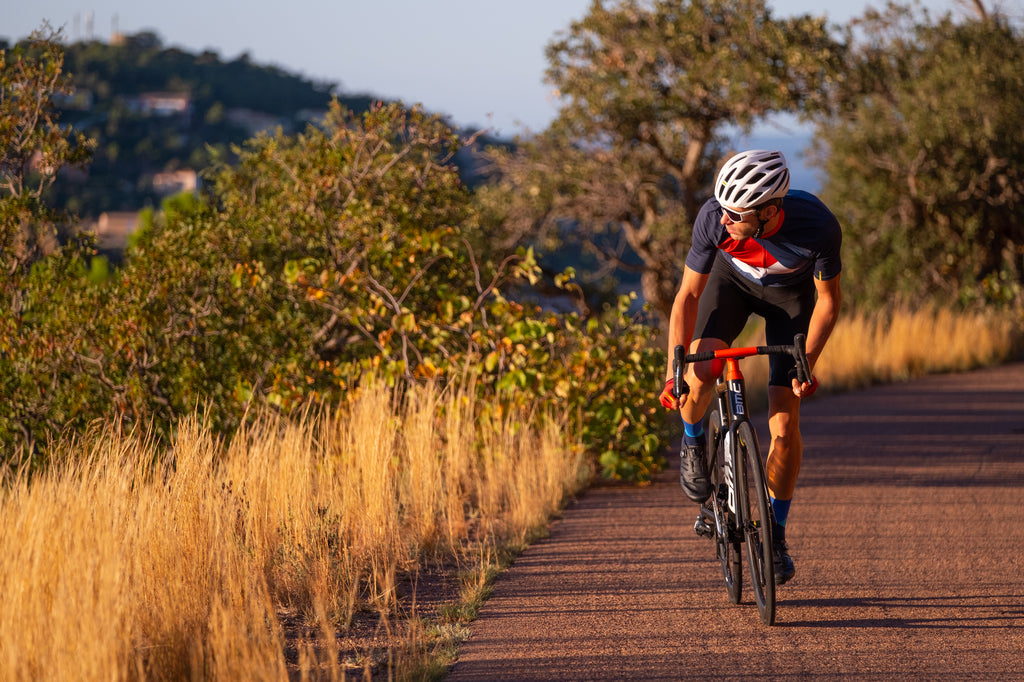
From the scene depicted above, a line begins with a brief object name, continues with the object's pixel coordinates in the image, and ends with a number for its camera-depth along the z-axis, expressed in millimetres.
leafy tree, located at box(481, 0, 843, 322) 32469
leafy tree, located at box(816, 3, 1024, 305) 36062
